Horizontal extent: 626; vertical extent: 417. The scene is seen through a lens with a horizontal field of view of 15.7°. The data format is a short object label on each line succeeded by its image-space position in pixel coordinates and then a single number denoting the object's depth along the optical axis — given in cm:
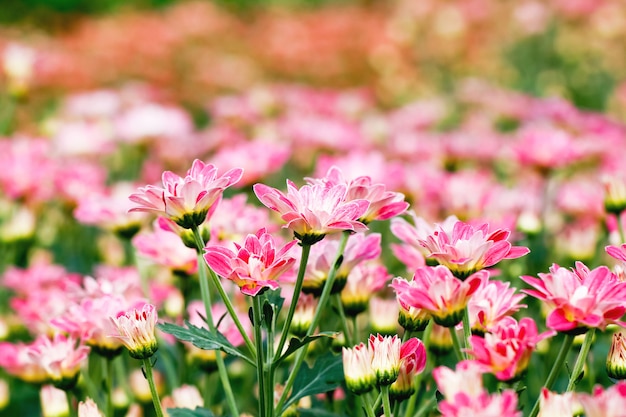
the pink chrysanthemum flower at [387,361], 111
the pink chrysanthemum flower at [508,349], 108
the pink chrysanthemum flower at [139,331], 113
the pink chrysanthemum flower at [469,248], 112
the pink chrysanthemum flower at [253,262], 112
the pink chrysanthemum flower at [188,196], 113
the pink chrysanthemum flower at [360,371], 112
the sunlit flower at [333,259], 120
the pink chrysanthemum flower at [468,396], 104
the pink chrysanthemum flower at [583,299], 109
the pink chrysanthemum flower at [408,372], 113
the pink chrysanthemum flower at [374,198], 116
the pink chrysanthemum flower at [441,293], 110
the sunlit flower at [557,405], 106
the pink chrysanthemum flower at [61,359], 120
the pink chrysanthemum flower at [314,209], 112
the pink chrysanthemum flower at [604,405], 104
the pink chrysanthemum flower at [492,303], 113
